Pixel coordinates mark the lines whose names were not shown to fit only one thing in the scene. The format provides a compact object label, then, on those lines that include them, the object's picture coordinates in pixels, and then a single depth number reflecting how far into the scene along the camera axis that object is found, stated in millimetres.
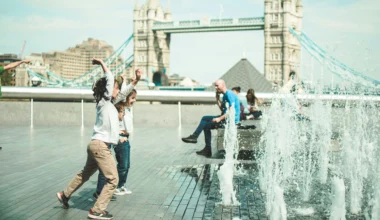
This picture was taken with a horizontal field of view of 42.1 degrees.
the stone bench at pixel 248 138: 6848
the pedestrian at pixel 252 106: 10383
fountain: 4133
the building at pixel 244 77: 19047
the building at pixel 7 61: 89112
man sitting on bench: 6832
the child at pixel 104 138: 3914
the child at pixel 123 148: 4742
